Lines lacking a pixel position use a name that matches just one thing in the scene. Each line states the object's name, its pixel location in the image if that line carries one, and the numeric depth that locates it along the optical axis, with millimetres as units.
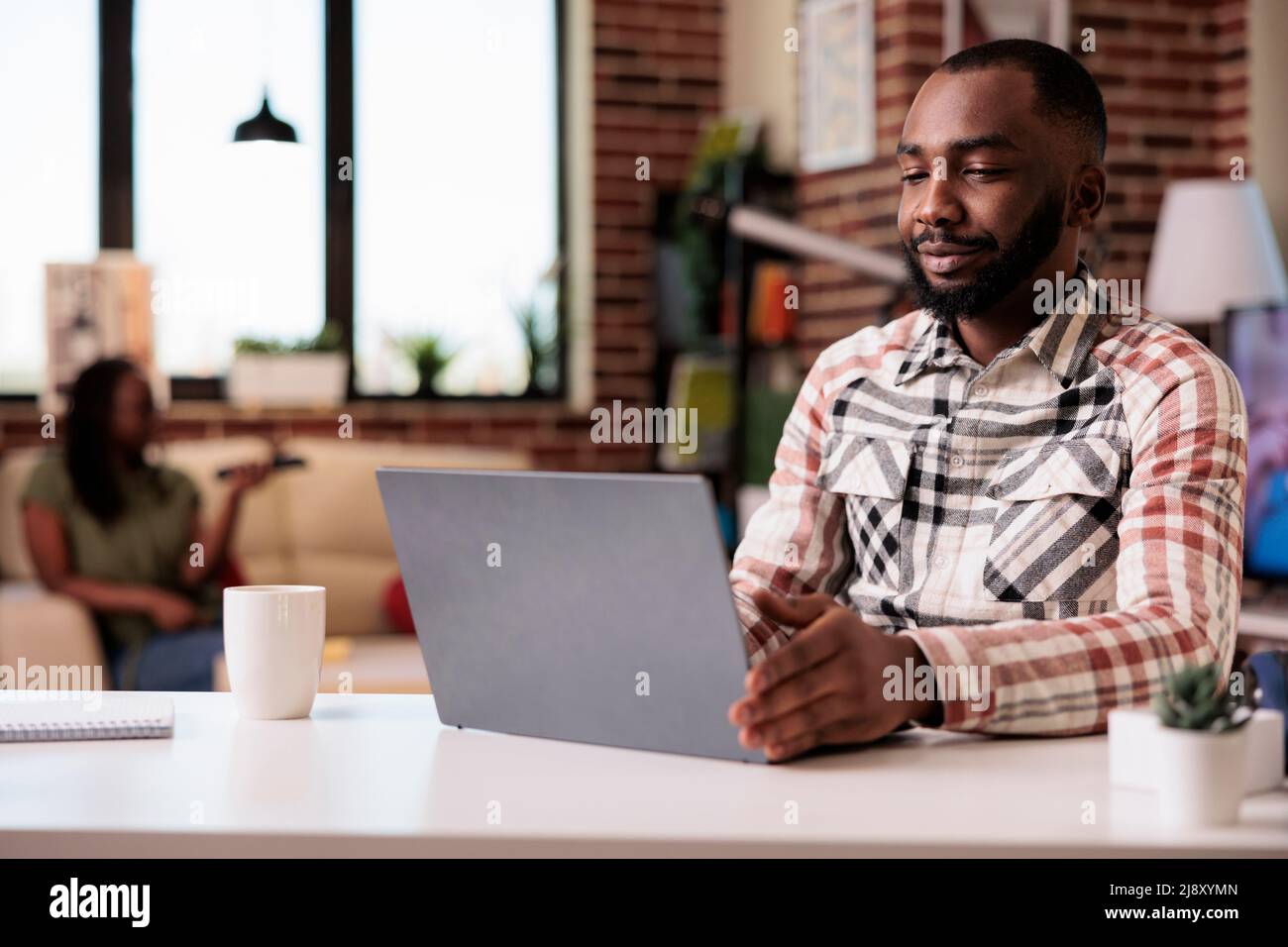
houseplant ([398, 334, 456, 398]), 5449
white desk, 883
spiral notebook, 1211
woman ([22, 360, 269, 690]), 3873
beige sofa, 4367
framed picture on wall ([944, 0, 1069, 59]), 4355
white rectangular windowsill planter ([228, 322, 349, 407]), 5109
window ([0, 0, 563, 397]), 5164
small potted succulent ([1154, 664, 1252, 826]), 924
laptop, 1041
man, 1318
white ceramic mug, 1298
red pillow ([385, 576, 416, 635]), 4309
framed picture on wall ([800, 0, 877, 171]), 4609
